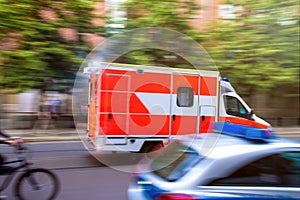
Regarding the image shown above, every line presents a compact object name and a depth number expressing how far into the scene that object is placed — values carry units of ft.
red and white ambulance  25.32
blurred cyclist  15.09
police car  9.46
